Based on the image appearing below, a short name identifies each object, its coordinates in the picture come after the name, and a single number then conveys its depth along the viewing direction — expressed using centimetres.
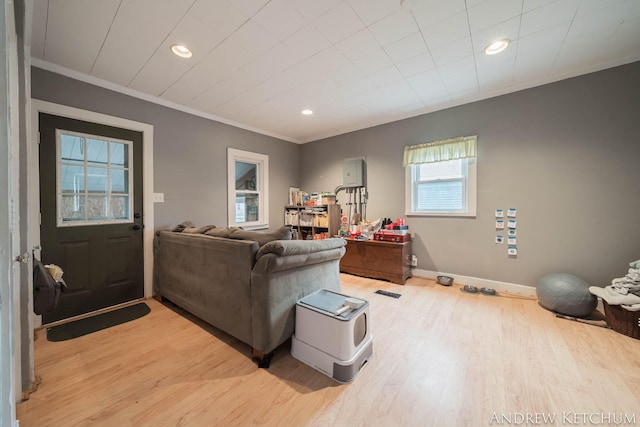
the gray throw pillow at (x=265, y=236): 184
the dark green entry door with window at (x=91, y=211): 232
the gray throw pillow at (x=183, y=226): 278
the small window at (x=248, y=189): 389
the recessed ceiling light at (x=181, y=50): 208
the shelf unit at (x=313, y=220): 428
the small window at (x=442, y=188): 328
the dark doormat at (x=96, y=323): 208
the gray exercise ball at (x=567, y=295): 229
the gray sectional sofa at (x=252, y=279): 166
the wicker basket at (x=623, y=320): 196
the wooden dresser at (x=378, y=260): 340
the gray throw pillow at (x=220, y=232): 210
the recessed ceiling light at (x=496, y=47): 208
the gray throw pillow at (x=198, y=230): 242
